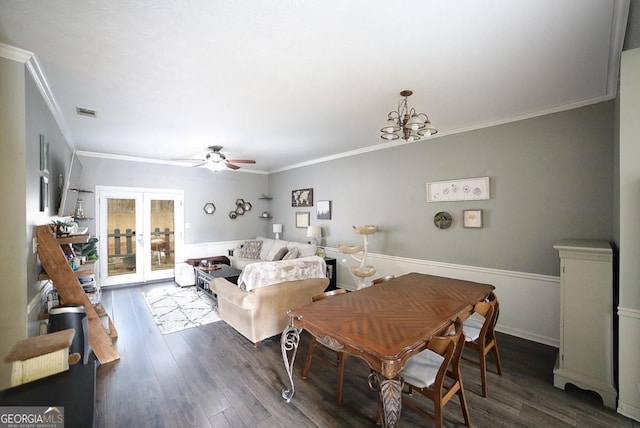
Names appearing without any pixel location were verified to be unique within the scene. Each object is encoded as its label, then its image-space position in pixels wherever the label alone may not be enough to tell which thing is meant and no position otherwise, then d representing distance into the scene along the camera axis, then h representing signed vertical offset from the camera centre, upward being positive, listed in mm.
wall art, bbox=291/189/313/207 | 6347 +361
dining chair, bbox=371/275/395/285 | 3014 -757
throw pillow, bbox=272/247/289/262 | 5715 -864
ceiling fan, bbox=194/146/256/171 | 4544 +859
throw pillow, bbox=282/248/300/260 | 5336 -827
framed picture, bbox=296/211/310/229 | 6461 -161
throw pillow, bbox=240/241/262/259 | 6496 -911
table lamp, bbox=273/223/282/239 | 7039 -407
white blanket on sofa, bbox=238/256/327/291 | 3151 -748
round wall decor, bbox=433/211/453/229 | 3994 -100
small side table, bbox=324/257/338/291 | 5531 -1210
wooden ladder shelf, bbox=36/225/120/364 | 2522 -738
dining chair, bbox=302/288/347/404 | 2225 -1371
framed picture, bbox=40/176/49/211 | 2672 +187
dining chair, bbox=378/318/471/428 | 1614 -1056
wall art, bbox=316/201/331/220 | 5883 +57
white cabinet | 2227 -906
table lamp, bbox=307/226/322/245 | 5801 -417
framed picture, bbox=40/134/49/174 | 2646 +562
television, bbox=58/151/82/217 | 3461 +287
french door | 5570 -462
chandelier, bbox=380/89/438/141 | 2504 +820
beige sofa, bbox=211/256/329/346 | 3152 -1012
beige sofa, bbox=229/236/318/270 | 5449 -842
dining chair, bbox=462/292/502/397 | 2184 -1063
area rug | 3798 -1554
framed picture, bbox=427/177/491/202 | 3693 +340
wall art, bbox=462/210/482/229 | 3721 -67
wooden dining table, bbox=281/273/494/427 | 1487 -752
